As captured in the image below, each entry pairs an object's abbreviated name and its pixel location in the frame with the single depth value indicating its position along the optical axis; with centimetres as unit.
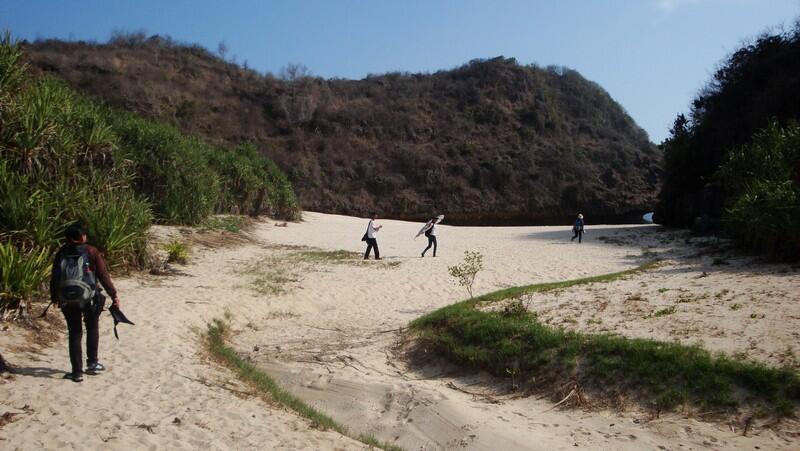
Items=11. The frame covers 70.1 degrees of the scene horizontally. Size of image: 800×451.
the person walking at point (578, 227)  2216
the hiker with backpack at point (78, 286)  550
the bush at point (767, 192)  1195
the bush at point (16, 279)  712
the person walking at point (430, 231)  1772
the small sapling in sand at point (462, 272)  1107
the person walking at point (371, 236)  1652
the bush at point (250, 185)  2566
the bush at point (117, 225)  1073
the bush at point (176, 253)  1344
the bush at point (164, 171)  1842
